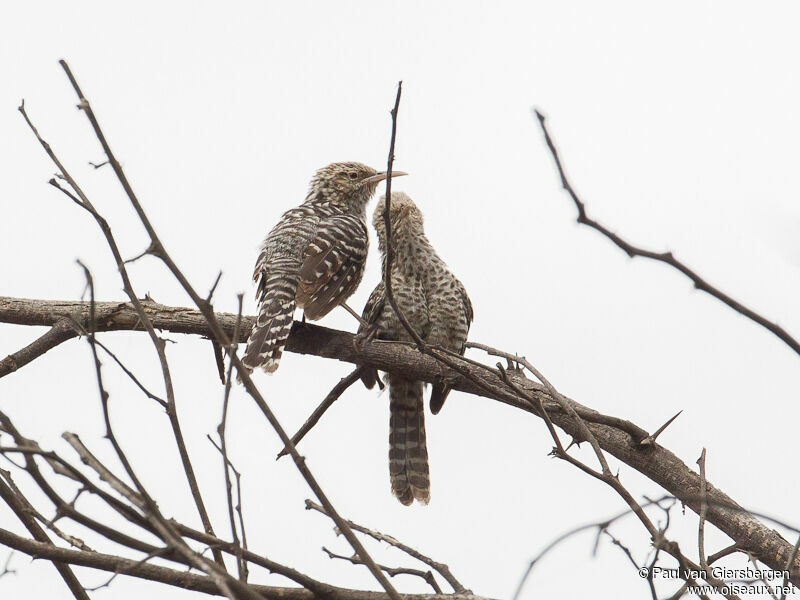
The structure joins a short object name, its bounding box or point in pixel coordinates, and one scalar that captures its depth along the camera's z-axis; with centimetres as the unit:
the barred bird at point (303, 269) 973
